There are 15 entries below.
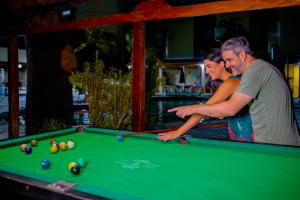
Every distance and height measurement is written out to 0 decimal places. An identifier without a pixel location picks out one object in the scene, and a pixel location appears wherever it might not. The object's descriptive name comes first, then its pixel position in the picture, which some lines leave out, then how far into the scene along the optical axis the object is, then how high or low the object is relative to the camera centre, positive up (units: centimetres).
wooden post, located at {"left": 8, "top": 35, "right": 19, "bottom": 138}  613 +7
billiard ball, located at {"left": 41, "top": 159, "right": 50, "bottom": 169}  225 -54
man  269 -12
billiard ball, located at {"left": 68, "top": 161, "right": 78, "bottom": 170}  212 -52
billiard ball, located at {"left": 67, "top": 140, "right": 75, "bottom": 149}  291 -52
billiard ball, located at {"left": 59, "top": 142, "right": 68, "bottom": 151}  285 -52
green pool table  177 -57
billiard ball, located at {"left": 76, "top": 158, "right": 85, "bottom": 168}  227 -54
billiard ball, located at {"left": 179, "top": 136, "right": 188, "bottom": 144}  309 -51
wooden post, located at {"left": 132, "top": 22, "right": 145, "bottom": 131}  463 +16
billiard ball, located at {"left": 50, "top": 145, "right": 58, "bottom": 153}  275 -53
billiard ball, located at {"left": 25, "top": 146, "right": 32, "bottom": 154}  273 -53
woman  324 -35
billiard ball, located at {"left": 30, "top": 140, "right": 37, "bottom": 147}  301 -52
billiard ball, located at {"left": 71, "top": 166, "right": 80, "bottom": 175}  207 -54
